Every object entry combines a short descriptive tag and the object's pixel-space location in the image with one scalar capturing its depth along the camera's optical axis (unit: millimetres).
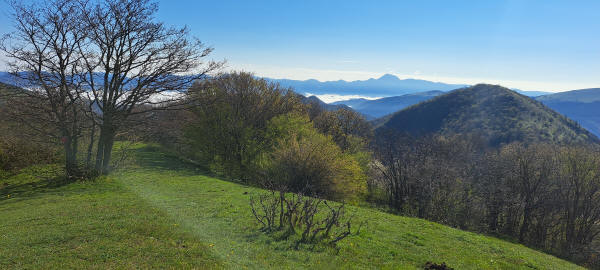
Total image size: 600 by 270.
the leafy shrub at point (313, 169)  29938
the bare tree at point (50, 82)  20656
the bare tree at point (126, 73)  22359
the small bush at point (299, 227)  12016
